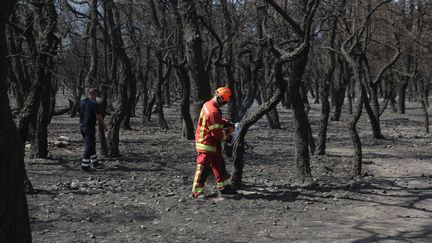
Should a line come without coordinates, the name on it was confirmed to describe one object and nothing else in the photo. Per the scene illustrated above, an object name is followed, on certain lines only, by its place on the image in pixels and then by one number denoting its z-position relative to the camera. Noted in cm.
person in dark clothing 1091
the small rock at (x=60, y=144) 1500
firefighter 808
